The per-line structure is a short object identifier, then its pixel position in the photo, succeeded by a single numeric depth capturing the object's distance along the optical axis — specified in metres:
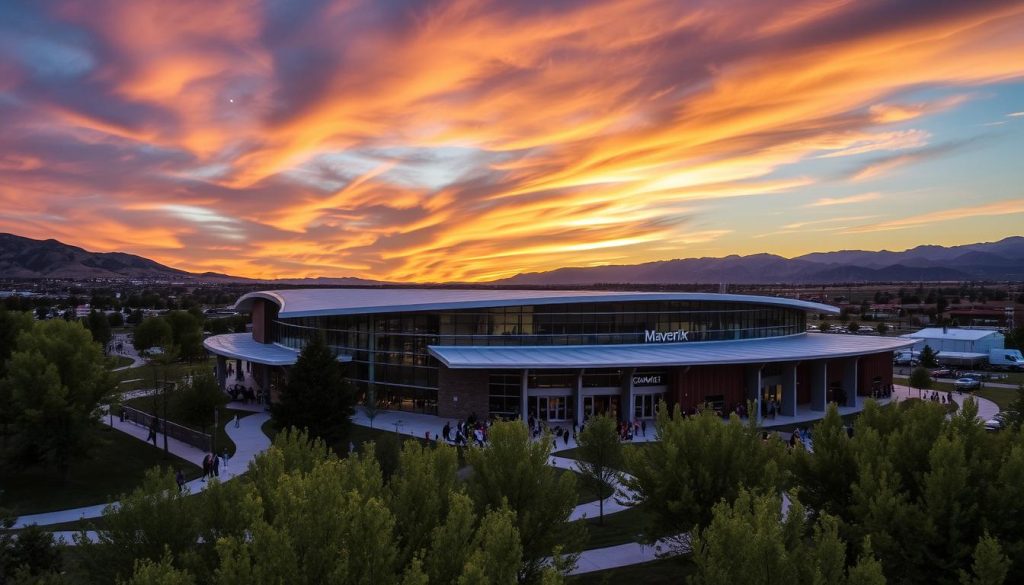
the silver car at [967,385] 63.81
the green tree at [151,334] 78.69
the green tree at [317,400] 34.56
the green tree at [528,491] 16.36
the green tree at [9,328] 45.47
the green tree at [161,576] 9.02
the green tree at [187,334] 76.31
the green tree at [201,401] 38.84
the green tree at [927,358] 74.88
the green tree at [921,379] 58.53
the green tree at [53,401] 30.69
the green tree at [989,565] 12.88
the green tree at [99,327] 84.88
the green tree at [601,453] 25.19
